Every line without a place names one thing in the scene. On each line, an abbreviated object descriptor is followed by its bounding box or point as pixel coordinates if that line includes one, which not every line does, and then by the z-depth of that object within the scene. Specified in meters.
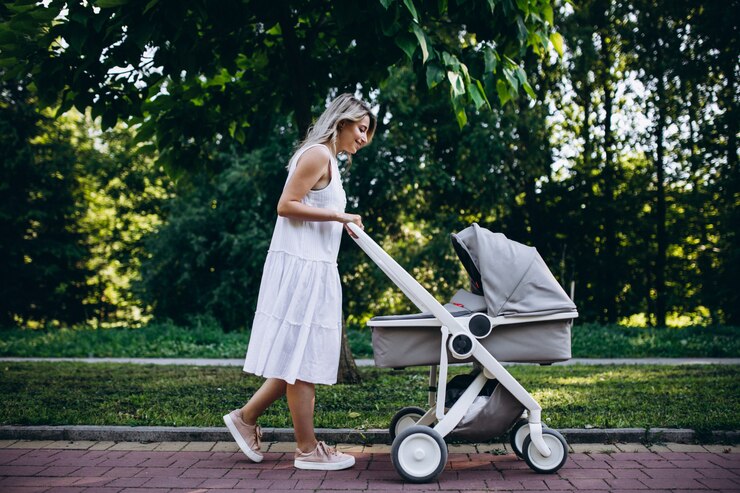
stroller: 3.95
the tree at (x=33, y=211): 21.23
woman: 4.14
